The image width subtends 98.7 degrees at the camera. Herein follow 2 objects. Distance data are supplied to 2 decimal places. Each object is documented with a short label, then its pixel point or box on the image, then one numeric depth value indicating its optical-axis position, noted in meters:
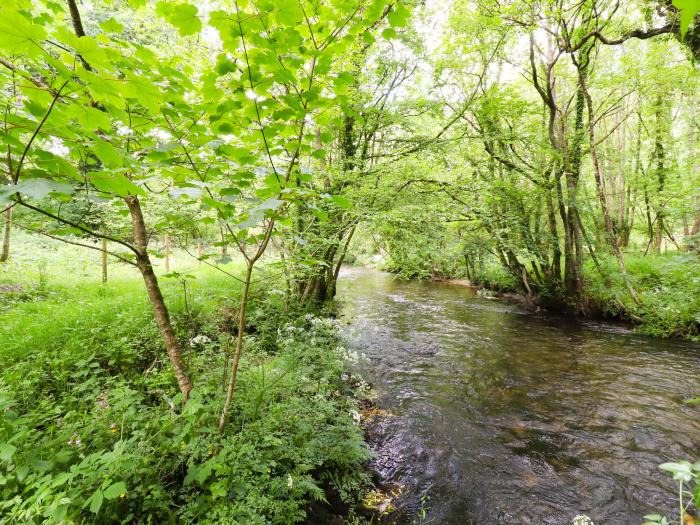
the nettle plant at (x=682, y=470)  1.25
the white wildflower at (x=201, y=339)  3.92
